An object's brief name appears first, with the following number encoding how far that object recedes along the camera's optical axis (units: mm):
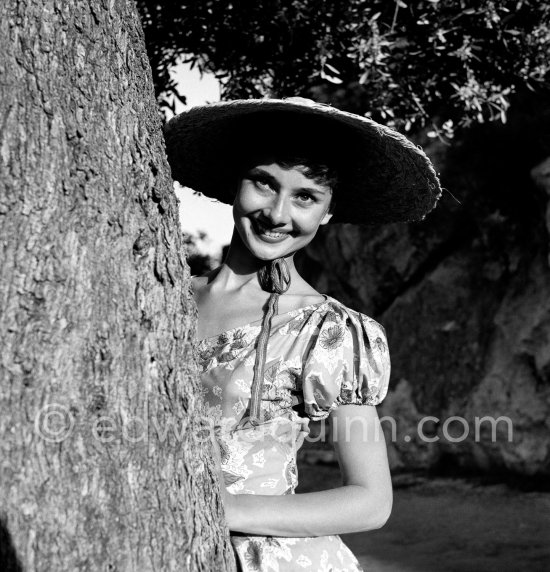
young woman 1758
